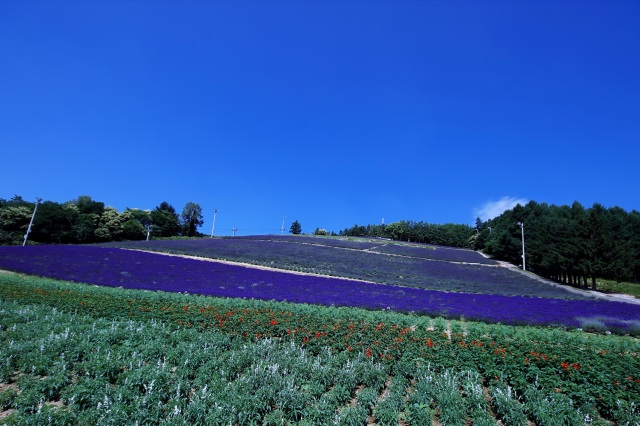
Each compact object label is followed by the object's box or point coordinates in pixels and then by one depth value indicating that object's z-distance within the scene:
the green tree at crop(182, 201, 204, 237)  102.69
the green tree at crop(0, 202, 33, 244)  59.24
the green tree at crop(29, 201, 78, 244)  61.15
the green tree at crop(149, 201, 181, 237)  88.38
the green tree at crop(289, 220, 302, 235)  141.25
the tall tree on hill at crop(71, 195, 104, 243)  67.19
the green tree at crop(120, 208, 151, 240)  75.31
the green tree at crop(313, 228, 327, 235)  131.10
